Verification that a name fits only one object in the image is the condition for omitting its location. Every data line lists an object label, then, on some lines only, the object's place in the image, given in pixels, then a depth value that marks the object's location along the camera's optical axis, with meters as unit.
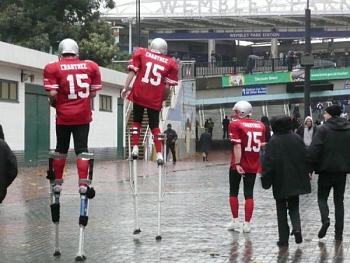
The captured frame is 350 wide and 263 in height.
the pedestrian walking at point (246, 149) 9.94
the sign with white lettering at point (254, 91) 45.34
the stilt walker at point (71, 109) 8.27
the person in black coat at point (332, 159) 9.16
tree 34.03
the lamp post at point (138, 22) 37.06
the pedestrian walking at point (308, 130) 20.15
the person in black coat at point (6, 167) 7.66
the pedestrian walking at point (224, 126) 47.80
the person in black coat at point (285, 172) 8.84
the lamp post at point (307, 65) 29.00
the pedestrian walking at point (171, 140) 31.55
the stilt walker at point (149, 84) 9.30
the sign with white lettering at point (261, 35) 70.81
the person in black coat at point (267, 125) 20.33
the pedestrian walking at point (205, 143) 35.41
